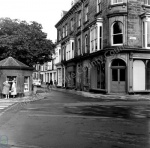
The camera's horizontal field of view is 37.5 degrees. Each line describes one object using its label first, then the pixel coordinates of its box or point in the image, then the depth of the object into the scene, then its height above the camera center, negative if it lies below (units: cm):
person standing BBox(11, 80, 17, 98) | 1838 -83
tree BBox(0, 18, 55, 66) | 2545 +460
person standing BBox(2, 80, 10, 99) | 1798 -73
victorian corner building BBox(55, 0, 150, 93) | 2036 +334
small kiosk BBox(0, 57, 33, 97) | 1933 +67
